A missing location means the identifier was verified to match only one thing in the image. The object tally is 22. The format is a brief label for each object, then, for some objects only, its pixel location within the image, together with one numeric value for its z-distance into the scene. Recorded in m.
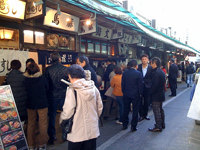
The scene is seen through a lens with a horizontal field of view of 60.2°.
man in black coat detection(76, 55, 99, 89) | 4.87
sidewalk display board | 3.73
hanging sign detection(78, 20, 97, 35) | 7.69
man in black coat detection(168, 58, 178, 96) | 11.62
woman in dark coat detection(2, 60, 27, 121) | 4.41
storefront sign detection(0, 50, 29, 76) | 5.41
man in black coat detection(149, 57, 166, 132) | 5.68
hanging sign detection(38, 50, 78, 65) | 6.34
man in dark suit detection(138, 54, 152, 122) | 6.69
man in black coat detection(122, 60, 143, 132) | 5.55
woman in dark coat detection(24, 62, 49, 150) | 4.28
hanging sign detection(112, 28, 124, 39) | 10.28
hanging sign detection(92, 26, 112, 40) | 9.43
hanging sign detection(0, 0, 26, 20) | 4.94
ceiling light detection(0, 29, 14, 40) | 5.59
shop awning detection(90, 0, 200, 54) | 6.96
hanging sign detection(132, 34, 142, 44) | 12.85
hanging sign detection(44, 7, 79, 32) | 6.22
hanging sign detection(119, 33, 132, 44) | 11.82
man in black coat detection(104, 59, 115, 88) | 8.67
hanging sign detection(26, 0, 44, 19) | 5.42
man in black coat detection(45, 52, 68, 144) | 4.77
